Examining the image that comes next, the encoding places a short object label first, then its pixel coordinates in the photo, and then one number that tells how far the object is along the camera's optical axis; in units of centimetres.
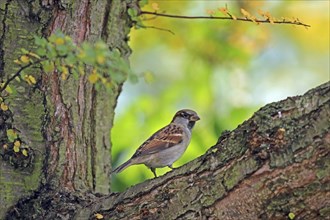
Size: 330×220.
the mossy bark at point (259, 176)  466
